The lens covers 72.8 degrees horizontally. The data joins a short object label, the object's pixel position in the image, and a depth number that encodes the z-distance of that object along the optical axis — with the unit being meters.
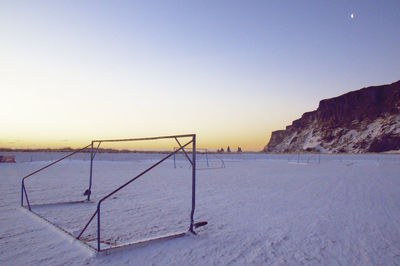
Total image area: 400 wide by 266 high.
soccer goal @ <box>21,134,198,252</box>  4.94
